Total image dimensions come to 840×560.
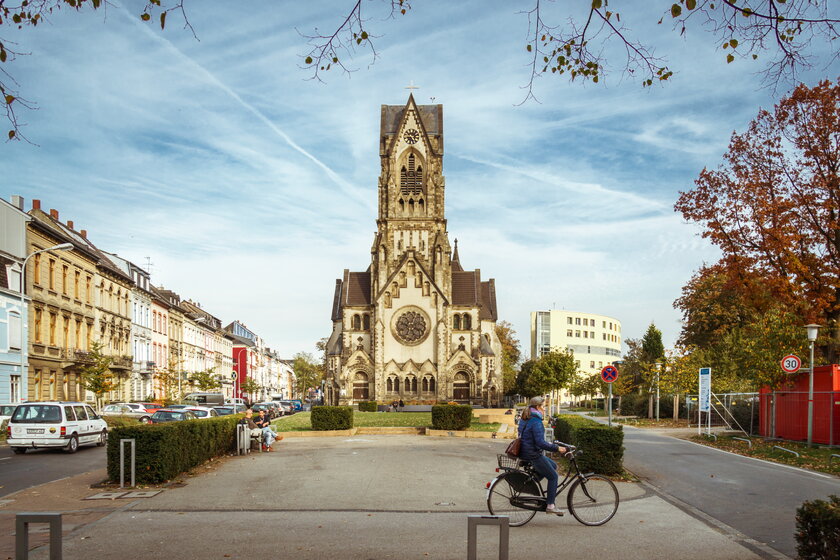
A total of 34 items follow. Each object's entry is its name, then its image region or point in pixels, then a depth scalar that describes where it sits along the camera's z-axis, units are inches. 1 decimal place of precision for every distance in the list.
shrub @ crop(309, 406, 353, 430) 1240.2
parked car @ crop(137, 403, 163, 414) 1647.4
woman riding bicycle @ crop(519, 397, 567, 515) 404.8
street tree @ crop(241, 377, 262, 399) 4052.7
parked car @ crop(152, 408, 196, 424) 1072.0
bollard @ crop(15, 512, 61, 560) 246.1
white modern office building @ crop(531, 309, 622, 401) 5024.6
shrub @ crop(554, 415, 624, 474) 605.0
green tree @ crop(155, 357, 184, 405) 2393.0
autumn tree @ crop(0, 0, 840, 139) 257.3
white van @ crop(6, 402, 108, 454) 873.5
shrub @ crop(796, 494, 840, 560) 251.6
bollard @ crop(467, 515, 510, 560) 238.4
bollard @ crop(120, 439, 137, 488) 545.0
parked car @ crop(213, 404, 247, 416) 1442.1
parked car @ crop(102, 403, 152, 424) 1437.7
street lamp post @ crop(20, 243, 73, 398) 1472.6
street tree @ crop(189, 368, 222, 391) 2741.1
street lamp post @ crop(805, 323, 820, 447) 856.3
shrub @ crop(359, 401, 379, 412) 2672.2
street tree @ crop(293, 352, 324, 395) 5482.3
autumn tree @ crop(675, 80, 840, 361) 970.7
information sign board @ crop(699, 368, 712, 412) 1169.4
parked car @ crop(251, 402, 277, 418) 1914.6
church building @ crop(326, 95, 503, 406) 3019.2
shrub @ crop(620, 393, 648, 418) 2108.8
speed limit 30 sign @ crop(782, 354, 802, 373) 892.0
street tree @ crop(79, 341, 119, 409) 1678.2
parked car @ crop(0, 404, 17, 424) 1184.7
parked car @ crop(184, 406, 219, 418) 1217.4
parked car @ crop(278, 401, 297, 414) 2572.3
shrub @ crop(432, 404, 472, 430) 1268.5
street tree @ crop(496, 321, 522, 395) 3581.2
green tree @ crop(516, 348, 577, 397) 1829.5
